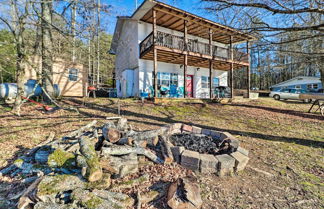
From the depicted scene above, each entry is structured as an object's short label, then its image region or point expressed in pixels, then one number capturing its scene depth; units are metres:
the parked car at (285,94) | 17.49
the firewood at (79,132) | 3.74
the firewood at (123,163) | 2.47
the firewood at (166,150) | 2.91
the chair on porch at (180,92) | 12.66
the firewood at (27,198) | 1.79
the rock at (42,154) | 2.89
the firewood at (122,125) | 3.78
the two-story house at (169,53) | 10.29
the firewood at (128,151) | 2.74
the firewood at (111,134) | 3.14
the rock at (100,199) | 1.78
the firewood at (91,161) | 2.08
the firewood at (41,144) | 3.17
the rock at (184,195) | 1.89
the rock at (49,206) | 1.70
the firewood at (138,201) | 1.92
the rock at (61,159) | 2.45
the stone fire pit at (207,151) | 2.76
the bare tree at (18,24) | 5.20
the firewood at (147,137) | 3.39
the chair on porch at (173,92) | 12.09
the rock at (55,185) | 1.82
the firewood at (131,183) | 2.21
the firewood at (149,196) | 2.02
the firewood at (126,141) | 3.10
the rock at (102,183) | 2.06
